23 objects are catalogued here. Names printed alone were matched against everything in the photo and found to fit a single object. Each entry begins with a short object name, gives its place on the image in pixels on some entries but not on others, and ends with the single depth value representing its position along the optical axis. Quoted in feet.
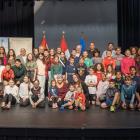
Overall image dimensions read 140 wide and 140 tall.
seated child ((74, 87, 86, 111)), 19.46
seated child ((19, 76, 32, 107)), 20.28
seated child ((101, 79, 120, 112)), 19.47
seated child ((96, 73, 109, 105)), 20.09
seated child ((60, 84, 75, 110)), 19.58
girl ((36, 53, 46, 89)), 20.92
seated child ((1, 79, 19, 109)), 19.98
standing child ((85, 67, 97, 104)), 20.37
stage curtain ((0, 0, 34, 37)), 26.65
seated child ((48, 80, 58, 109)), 19.97
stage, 15.56
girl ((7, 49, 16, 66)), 21.22
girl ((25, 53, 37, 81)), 20.89
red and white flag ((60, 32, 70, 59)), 23.96
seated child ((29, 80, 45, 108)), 19.92
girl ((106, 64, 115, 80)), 20.11
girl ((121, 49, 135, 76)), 20.71
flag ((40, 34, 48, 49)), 25.47
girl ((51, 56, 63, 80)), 20.80
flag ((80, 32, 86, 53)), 25.71
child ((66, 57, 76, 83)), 20.75
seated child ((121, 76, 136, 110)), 19.56
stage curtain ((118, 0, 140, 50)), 26.34
